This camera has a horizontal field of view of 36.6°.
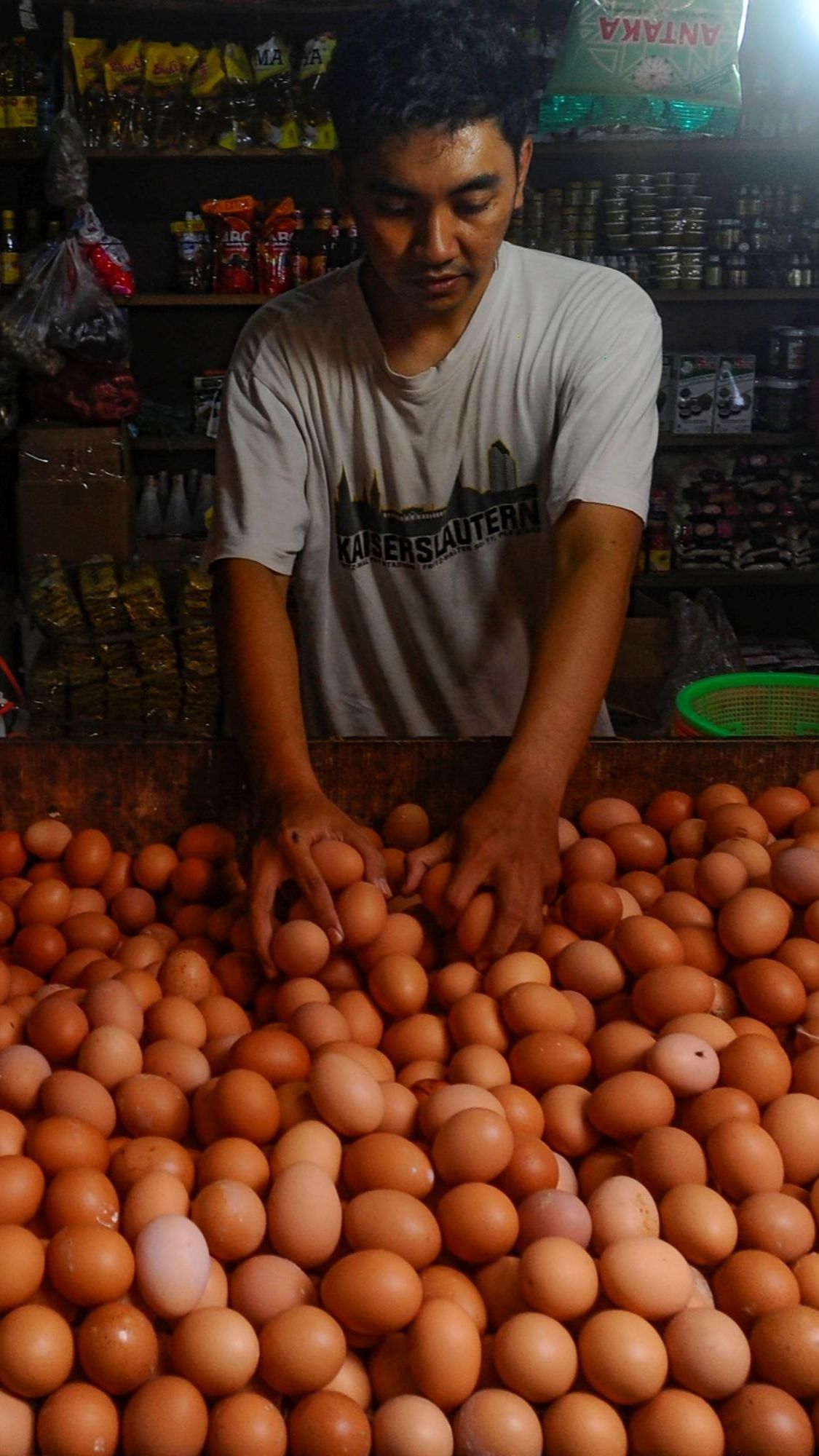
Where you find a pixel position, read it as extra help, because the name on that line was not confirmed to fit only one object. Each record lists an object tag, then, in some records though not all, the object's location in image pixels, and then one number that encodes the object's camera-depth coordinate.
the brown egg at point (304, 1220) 1.03
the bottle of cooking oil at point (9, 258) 3.81
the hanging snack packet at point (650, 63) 3.26
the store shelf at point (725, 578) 4.27
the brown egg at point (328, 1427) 0.89
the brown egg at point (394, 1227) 1.02
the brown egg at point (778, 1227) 1.05
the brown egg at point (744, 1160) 1.09
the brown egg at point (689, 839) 1.57
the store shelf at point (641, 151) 3.79
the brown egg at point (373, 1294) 0.95
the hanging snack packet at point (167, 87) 3.72
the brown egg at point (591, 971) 1.35
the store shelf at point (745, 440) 4.21
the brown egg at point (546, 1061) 1.22
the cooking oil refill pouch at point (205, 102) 3.74
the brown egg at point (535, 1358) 0.94
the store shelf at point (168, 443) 4.08
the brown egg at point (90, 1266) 0.95
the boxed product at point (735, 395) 4.19
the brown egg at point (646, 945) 1.34
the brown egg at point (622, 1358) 0.94
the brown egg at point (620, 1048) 1.24
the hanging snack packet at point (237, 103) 3.77
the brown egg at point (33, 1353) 0.90
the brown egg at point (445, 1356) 0.93
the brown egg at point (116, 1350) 0.92
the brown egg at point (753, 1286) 1.00
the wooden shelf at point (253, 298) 3.92
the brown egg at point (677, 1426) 0.91
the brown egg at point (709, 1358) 0.95
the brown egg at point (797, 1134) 1.13
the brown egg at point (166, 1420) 0.89
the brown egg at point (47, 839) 1.59
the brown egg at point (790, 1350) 0.94
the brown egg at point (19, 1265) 0.95
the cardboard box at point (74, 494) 3.80
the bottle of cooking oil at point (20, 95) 3.76
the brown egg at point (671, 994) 1.28
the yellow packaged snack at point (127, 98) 3.71
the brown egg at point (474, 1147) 1.07
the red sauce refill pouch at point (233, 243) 3.90
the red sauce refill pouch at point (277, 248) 3.90
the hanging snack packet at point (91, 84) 3.72
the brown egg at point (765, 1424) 0.91
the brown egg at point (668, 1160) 1.09
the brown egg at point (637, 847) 1.57
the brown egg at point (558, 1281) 0.98
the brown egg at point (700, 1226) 1.04
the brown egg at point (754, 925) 1.36
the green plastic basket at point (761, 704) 2.26
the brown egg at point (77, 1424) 0.88
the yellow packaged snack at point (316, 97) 3.75
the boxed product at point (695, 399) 4.19
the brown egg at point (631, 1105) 1.14
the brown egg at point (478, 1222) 1.03
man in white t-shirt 1.42
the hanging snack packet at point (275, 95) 3.78
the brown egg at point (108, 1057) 1.19
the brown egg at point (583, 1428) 0.91
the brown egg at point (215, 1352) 0.92
